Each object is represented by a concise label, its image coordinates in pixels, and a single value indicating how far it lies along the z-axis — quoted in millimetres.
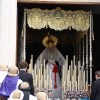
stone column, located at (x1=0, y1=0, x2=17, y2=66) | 11570
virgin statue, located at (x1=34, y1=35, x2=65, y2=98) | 12852
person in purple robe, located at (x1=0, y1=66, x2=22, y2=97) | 8898
